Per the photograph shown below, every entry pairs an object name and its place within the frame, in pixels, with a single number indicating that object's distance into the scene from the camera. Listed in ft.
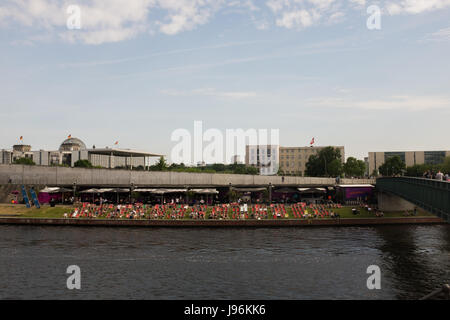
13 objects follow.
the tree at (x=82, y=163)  432.78
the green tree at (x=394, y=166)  440.04
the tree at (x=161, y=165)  339.36
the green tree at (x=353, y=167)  420.52
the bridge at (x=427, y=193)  92.86
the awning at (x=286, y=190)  216.06
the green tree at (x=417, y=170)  460.55
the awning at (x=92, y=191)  204.95
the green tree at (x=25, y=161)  488.35
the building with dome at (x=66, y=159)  591.13
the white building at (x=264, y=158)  582.76
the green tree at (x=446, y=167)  396.37
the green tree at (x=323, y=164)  394.11
